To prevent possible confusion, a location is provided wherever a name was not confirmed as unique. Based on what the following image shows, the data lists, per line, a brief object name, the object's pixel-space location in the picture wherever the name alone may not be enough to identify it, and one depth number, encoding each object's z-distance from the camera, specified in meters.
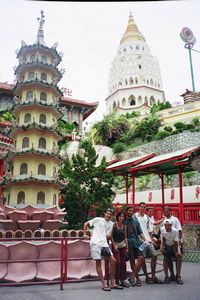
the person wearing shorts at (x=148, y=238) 6.00
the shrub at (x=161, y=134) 25.66
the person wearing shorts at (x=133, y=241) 5.89
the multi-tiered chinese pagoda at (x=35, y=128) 10.07
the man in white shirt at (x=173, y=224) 6.18
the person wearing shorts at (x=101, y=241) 5.54
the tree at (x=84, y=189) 12.56
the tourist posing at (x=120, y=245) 5.81
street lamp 43.09
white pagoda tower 50.50
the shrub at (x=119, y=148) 27.56
